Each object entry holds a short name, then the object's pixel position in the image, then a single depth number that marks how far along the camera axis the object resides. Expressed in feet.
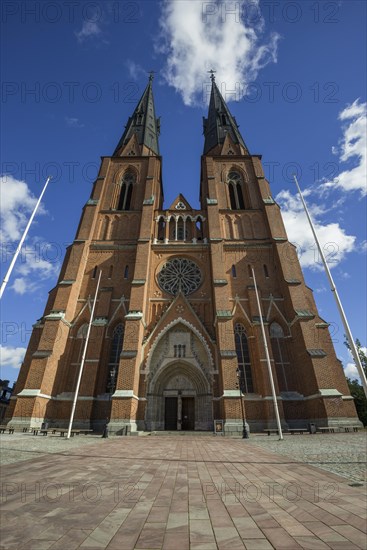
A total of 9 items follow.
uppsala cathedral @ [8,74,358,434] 57.82
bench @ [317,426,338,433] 50.83
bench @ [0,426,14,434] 48.86
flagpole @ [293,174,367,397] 25.73
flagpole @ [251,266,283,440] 43.16
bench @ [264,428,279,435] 52.51
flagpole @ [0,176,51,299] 27.82
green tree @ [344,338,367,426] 95.81
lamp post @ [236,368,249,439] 46.83
